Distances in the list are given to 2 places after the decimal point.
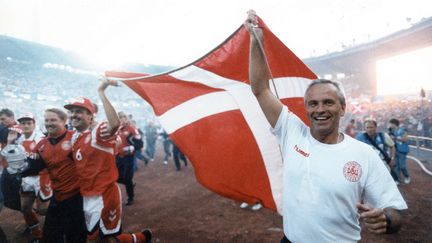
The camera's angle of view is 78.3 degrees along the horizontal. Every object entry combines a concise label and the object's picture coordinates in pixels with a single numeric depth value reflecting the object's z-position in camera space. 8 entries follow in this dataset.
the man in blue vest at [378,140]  5.33
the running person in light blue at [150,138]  12.94
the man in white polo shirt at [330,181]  1.56
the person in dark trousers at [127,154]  6.17
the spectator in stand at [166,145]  12.23
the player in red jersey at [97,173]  3.09
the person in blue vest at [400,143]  7.39
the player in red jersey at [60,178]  3.20
